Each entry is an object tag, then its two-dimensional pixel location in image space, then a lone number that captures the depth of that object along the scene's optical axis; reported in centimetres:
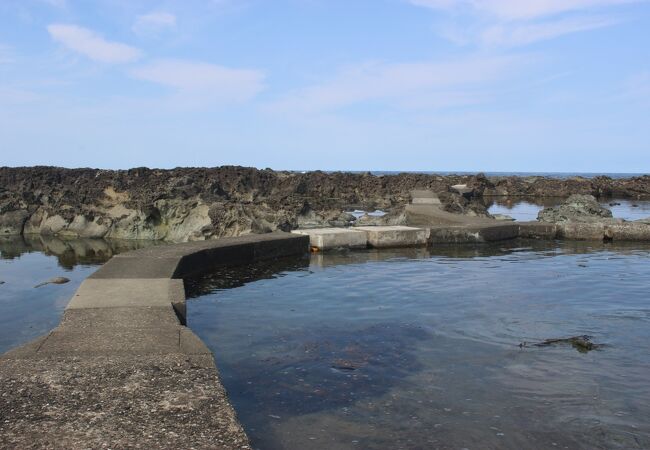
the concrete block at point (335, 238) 1078
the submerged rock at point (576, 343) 525
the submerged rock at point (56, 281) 880
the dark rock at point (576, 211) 1569
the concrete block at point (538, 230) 1276
